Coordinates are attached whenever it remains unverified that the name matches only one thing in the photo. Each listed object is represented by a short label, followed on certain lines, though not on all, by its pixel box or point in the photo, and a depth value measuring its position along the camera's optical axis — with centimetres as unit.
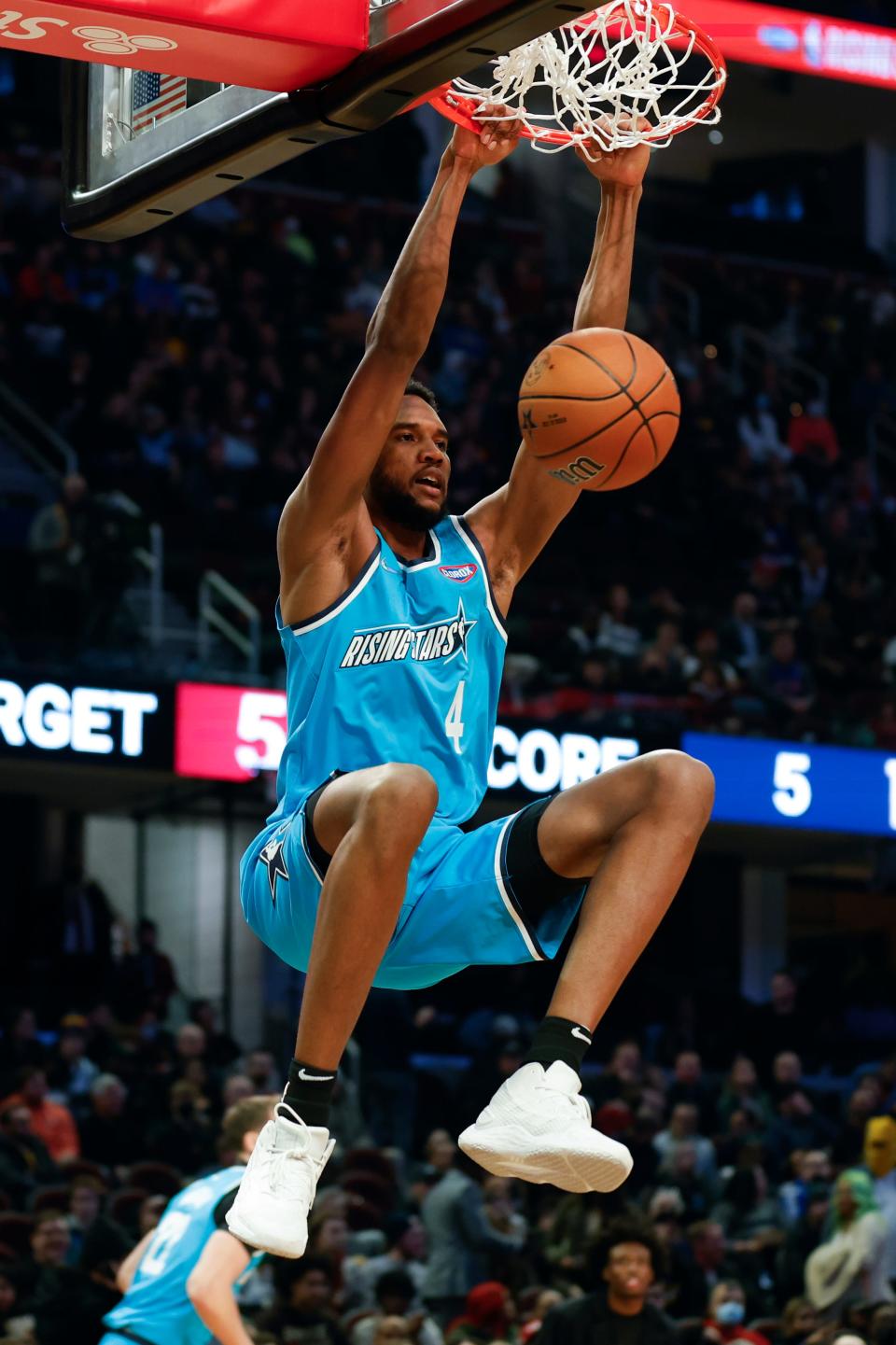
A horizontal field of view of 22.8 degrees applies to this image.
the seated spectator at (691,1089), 1394
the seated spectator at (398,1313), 905
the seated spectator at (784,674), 1638
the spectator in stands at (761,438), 1980
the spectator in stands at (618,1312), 746
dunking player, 454
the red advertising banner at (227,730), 1352
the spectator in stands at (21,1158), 1092
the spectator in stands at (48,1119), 1149
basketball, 470
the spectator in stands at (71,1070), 1252
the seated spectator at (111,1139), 1188
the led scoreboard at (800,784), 1482
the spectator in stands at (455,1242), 1095
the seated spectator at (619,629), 1588
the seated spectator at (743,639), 1644
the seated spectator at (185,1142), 1167
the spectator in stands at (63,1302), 882
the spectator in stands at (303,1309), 910
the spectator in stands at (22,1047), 1267
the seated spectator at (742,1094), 1378
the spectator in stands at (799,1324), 1030
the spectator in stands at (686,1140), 1268
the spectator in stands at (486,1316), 920
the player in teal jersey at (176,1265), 720
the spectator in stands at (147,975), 1449
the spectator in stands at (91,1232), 927
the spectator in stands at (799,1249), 1170
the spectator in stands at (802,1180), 1243
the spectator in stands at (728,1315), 991
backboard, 410
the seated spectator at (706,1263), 1078
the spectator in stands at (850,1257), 1131
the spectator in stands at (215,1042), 1331
